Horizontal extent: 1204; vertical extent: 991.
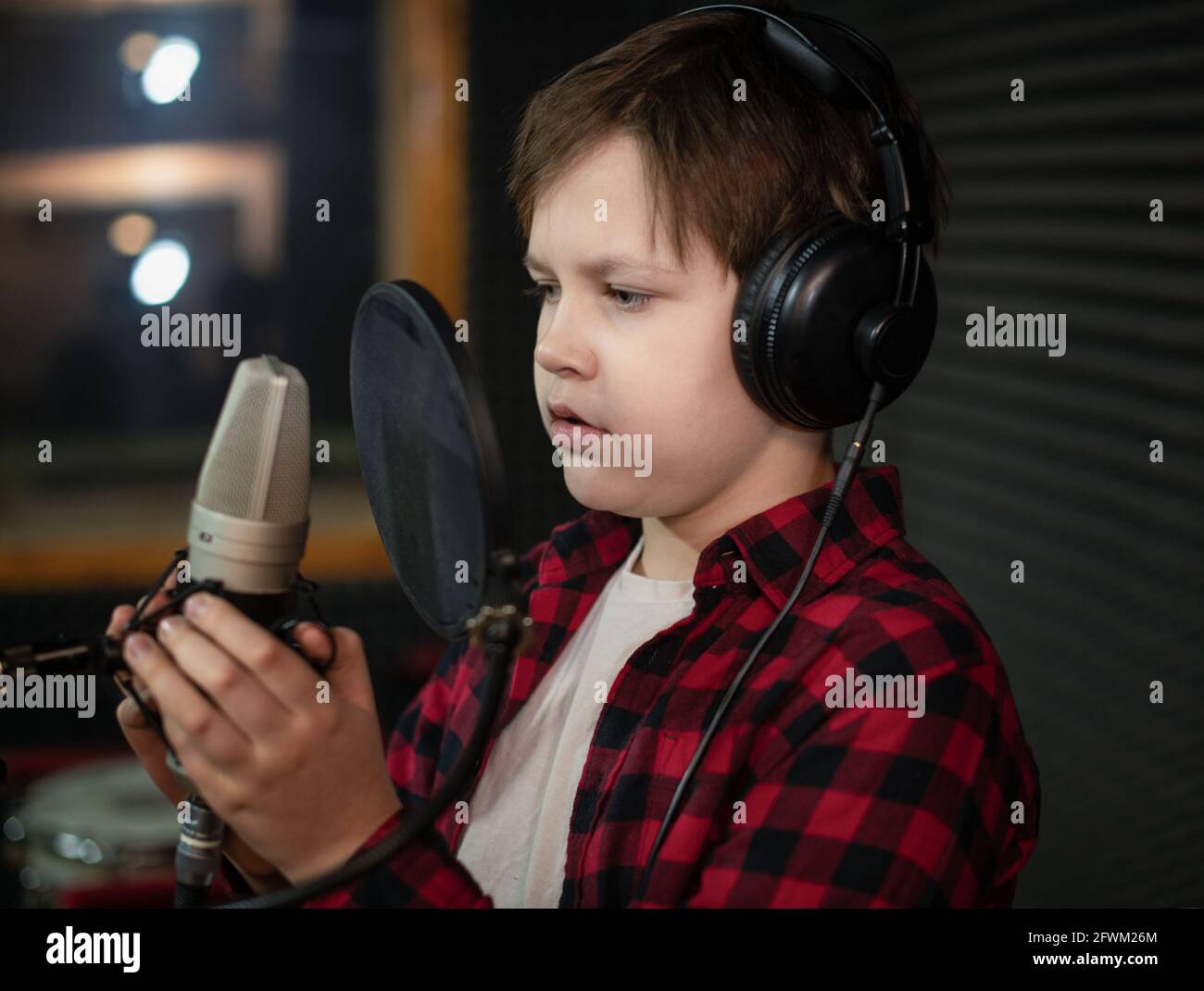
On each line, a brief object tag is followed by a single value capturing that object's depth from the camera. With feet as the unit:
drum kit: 4.93
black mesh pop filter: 2.15
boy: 2.34
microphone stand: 2.28
